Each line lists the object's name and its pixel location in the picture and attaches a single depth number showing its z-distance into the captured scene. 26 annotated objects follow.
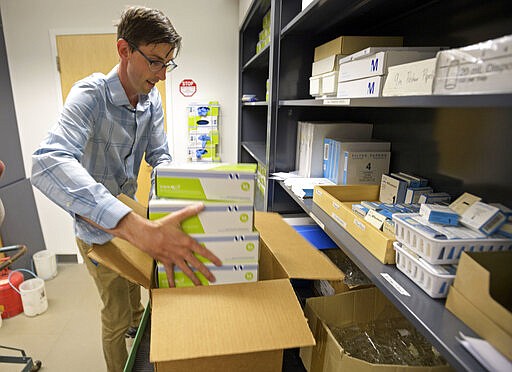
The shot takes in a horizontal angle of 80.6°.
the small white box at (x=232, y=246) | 0.84
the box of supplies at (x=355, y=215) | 0.76
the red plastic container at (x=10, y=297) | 2.22
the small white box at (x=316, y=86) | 1.27
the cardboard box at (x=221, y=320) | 0.69
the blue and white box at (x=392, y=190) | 1.01
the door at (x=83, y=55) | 2.73
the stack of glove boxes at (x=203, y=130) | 2.87
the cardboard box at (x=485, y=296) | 0.47
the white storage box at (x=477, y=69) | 0.44
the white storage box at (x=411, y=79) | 0.61
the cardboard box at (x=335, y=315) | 0.81
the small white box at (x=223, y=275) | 0.87
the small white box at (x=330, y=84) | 1.13
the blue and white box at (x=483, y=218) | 0.63
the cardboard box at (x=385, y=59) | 0.82
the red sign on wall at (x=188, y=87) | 2.91
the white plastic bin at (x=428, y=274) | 0.61
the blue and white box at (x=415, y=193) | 0.97
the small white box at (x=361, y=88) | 0.84
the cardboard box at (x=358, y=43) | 1.12
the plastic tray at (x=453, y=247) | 0.61
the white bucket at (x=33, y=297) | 2.22
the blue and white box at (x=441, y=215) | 0.68
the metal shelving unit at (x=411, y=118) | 0.60
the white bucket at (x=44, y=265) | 2.76
